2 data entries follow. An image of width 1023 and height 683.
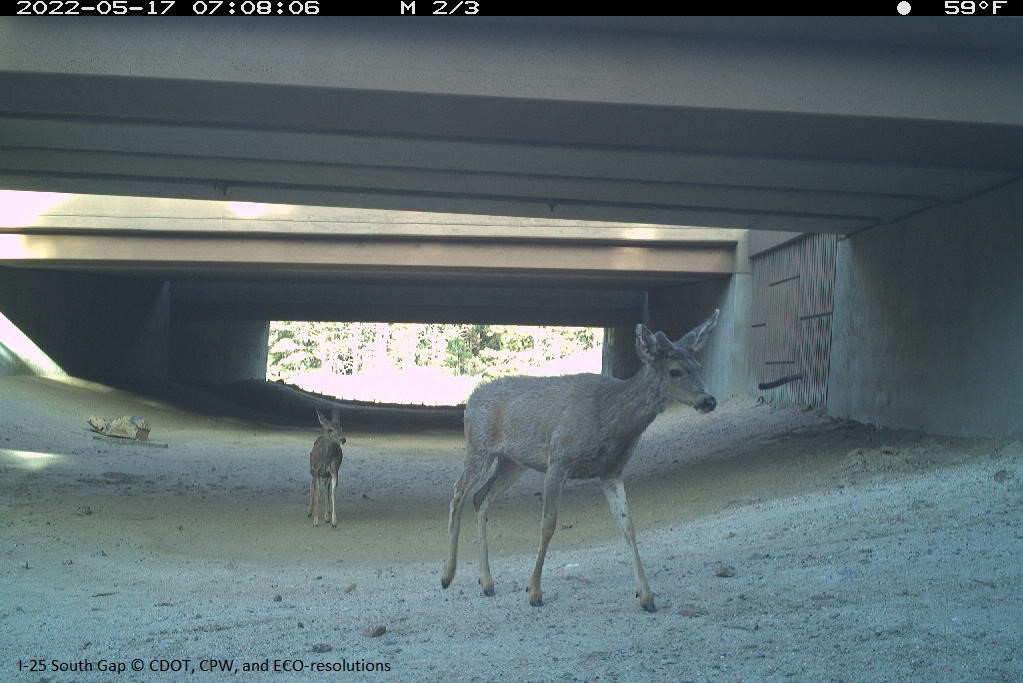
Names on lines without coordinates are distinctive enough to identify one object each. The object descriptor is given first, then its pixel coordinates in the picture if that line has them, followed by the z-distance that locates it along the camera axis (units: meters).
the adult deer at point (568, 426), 7.09
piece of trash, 21.27
